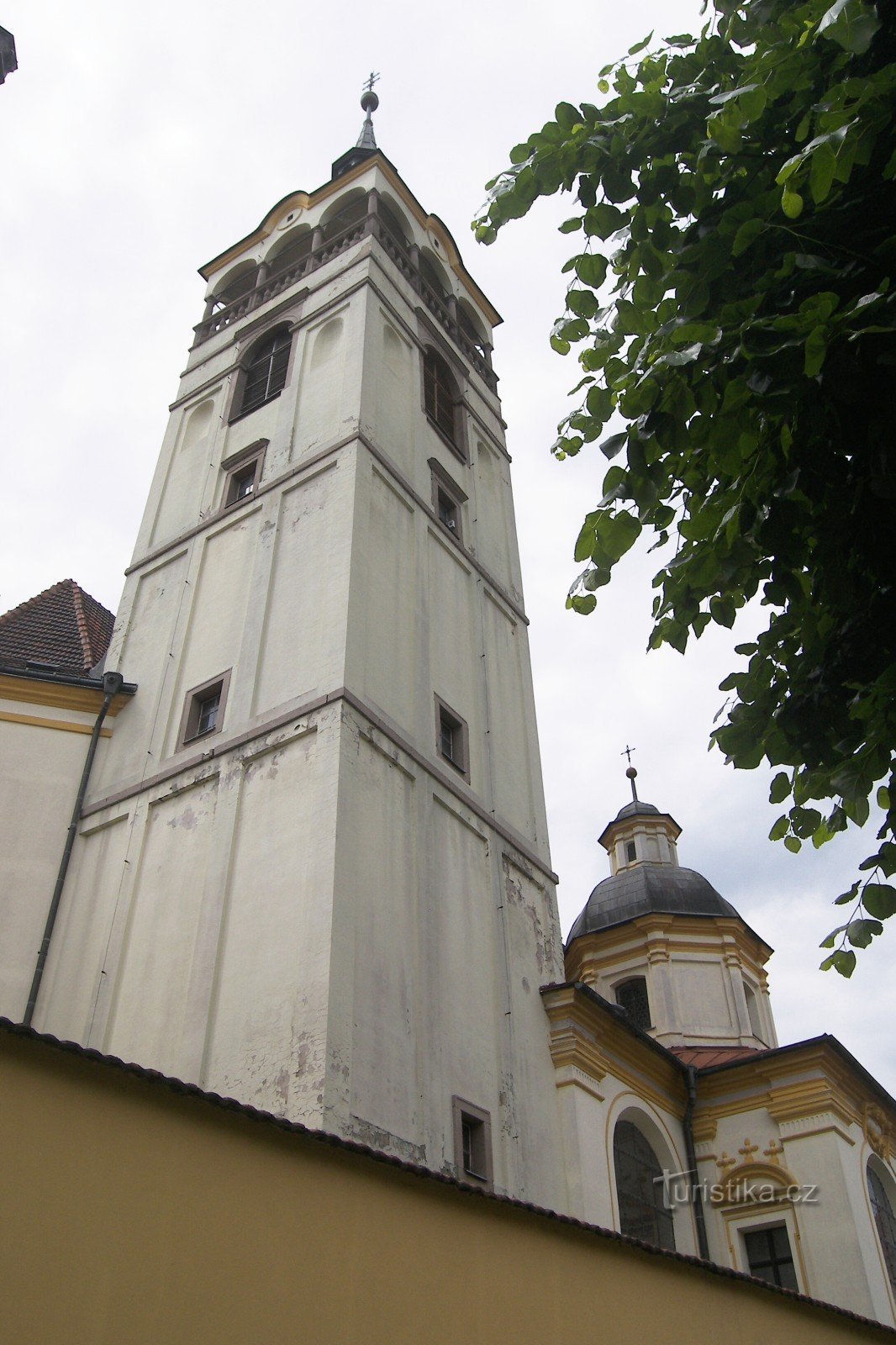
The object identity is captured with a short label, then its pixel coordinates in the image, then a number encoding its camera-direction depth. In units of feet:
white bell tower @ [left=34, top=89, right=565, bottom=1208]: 34.22
